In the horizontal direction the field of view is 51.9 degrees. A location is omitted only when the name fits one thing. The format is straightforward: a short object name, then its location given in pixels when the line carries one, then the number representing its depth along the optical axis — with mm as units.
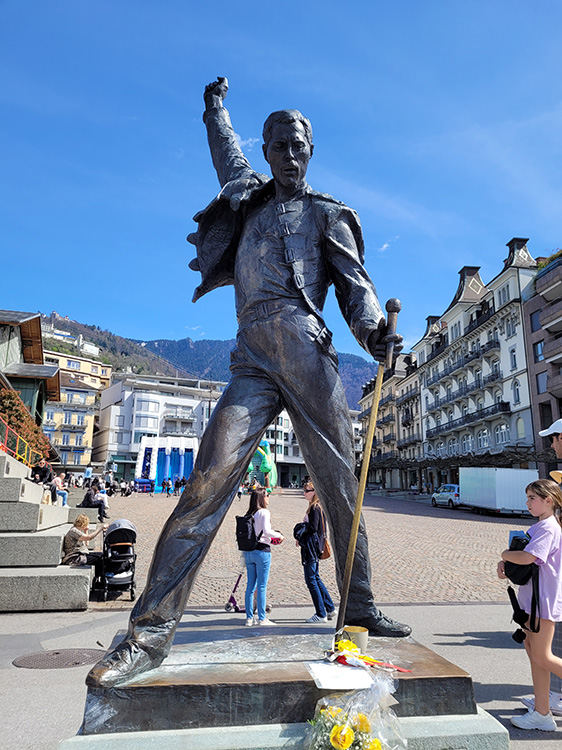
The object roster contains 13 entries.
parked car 33031
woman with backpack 6653
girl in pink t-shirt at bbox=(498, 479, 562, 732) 3689
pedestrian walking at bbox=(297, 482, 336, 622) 6730
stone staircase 7383
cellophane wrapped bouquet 2061
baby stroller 8430
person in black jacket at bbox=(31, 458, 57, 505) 15256
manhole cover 4953
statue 2736
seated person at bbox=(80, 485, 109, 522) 18681
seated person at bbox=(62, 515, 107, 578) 8656
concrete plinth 2236
